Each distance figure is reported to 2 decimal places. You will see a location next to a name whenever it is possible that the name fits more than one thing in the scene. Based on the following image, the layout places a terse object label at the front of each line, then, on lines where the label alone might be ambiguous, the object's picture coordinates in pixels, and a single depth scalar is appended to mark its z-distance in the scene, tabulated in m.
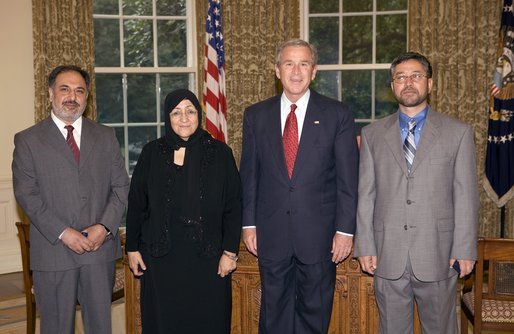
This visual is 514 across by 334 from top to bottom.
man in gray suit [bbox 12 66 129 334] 3.05
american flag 5.62
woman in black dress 2.97
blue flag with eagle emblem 5.69
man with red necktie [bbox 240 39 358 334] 2.95
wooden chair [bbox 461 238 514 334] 3.04
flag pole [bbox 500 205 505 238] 6.04
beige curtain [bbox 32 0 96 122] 5.80
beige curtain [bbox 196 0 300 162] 6.35
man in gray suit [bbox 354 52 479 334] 2.84
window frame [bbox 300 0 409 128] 6.59
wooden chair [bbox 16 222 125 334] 3.47
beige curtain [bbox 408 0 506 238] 6.04
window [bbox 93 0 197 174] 6.43
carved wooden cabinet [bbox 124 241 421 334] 3.46
